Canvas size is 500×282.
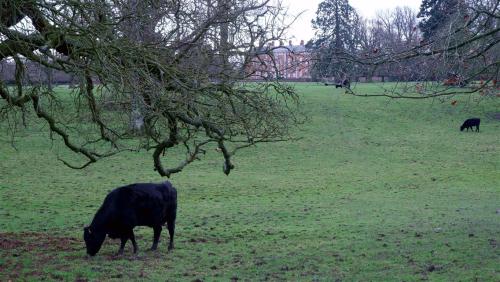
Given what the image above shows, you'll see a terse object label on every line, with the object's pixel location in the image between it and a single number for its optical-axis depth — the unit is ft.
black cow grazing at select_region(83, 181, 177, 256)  41.37
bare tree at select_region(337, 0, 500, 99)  33.60
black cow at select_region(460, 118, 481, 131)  130.75
